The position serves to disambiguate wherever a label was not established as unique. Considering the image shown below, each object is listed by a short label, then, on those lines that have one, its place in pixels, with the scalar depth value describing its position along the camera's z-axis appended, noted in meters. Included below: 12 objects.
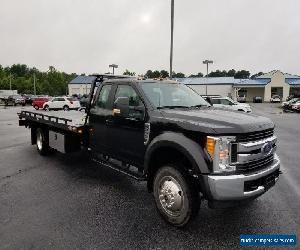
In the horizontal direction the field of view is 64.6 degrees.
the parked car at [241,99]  44.97
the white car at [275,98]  45.83
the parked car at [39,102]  27.66
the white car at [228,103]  16.73
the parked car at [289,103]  27.43
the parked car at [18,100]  35.62
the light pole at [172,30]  10.58
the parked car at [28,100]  37.60
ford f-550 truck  3.05
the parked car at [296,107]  24.90
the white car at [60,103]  24.46
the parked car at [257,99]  46.45
